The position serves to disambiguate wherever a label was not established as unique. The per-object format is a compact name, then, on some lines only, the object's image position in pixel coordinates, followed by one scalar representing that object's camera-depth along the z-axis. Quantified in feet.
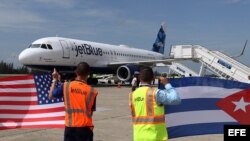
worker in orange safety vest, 15.50
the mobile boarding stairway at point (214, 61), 101.69
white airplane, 86.74
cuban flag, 20.16
